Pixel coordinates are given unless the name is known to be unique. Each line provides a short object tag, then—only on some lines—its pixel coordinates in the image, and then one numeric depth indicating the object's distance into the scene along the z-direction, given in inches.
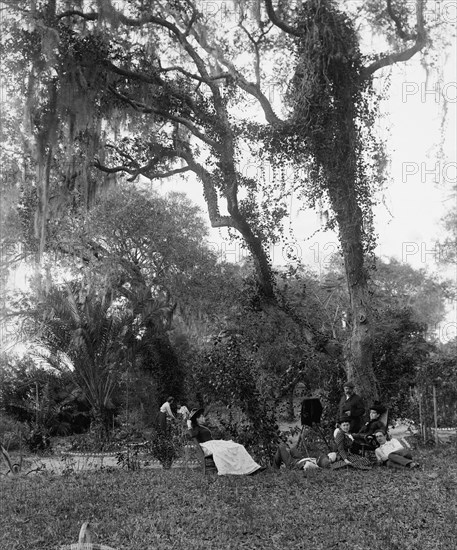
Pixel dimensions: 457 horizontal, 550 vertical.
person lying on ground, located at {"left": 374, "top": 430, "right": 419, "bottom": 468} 334.0
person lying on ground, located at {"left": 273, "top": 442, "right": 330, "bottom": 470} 340.5
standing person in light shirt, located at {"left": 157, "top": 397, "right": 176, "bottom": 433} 429.2
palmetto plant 647.8
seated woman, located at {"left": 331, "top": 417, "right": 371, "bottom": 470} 339.3
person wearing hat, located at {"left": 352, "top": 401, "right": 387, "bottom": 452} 361.3
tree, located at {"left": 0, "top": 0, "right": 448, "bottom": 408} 471.2
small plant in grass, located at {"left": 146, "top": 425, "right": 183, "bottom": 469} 393.1
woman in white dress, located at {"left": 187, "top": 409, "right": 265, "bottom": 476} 321.1
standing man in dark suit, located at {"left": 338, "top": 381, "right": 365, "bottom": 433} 402.9
